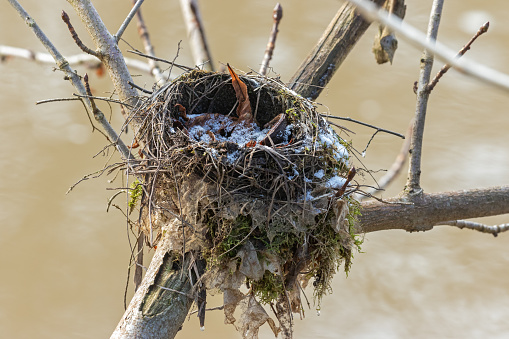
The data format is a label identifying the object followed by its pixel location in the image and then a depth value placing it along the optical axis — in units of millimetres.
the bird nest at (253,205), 3663
